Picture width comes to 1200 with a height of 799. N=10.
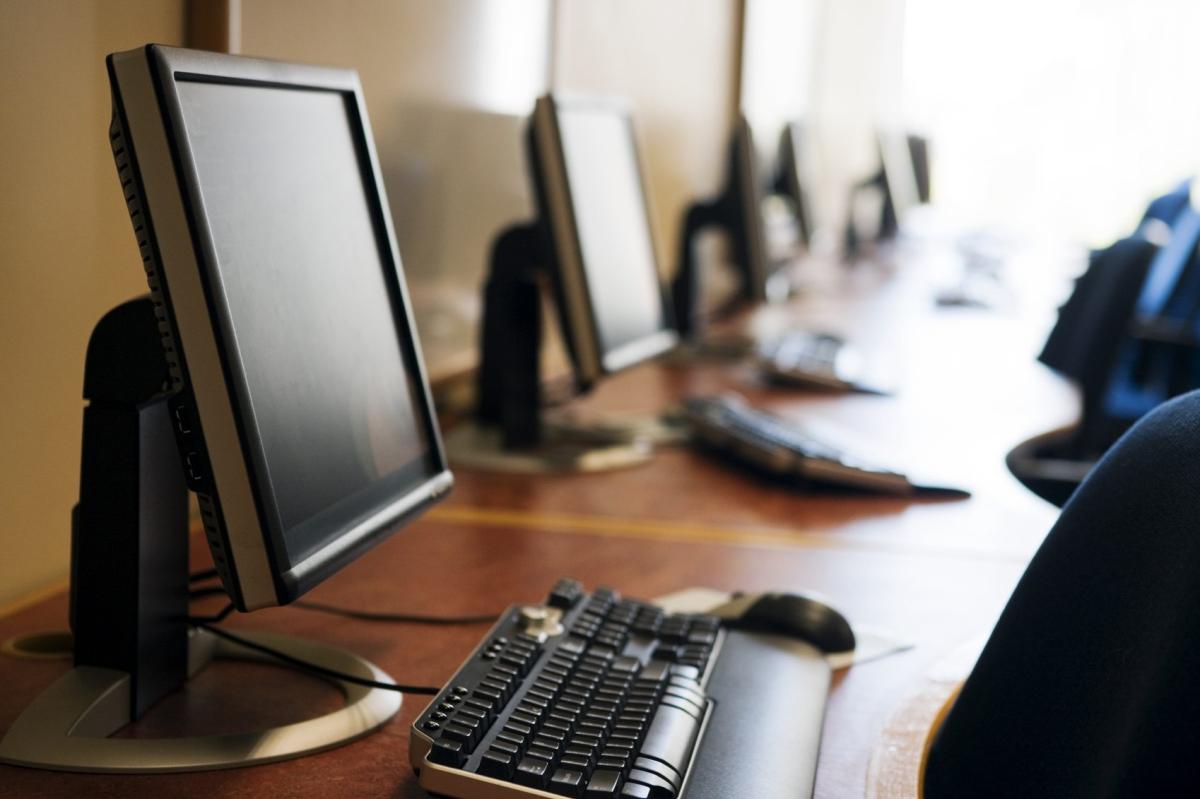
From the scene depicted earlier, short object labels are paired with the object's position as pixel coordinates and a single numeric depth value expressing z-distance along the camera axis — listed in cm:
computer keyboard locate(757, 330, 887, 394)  234
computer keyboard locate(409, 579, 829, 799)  77
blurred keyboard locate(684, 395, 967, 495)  166
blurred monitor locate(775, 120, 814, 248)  367
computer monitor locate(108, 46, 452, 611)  75
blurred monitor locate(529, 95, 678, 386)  160
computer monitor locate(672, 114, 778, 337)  253
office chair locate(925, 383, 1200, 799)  75
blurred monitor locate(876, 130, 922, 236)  505
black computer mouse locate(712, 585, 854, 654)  111
